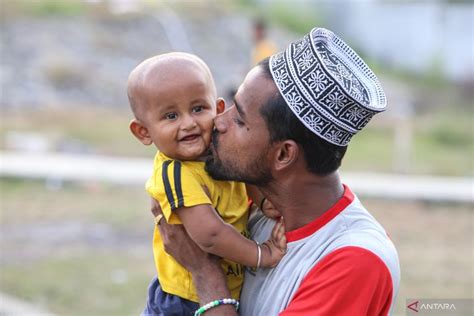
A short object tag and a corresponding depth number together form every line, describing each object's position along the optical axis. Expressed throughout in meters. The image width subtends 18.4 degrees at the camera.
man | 4.26
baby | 4.75
